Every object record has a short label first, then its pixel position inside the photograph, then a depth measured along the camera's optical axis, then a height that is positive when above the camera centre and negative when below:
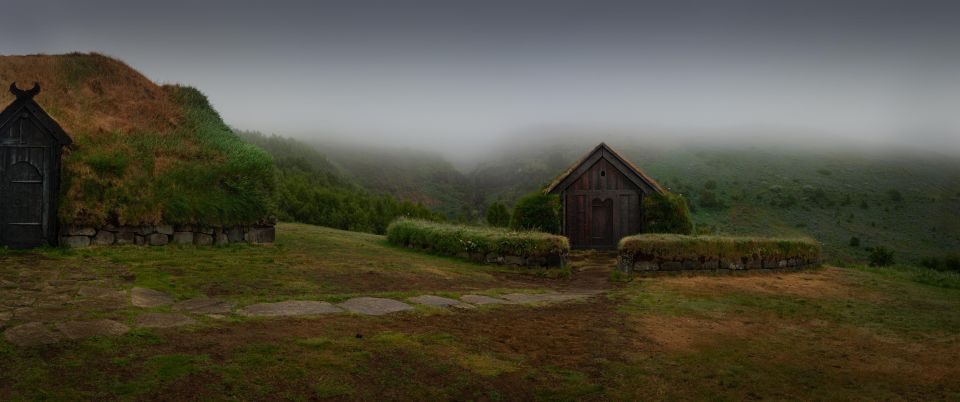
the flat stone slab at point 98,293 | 8.23 -1.18
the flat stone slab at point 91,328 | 6.25 -1.28
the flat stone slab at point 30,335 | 5.87 -1.27
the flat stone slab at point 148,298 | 7.98 -1.24
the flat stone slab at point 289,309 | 7.92 -1.38
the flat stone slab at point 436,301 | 9.65 -1.54
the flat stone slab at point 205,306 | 7.79 -1.31
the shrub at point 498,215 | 30.38 -0.43
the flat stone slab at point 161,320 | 6.84 -1.31
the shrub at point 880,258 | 24.34 -2.16
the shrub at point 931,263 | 24.69 -2.42
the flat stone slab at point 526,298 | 10.97 -1.70
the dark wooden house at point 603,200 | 25.41 +0.26
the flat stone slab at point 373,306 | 8.65 -1.47
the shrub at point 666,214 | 24.41 -0.33
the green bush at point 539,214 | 23.92 -0.30
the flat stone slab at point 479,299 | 10.34 -1.62
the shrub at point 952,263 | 23.31 -2.27
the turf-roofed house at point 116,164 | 13.28 +1.05
